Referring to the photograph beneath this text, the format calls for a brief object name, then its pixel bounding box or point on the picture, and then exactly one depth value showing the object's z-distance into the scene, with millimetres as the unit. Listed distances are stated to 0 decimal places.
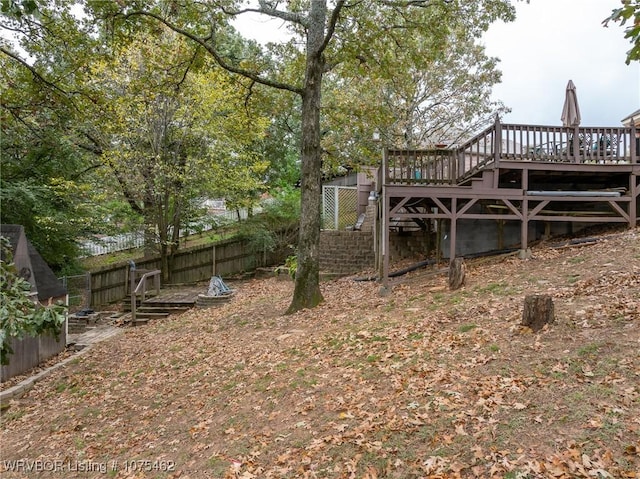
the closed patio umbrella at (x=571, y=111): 9375
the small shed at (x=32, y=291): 8656
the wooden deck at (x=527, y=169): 9062
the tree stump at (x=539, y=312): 5031
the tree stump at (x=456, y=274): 8031
